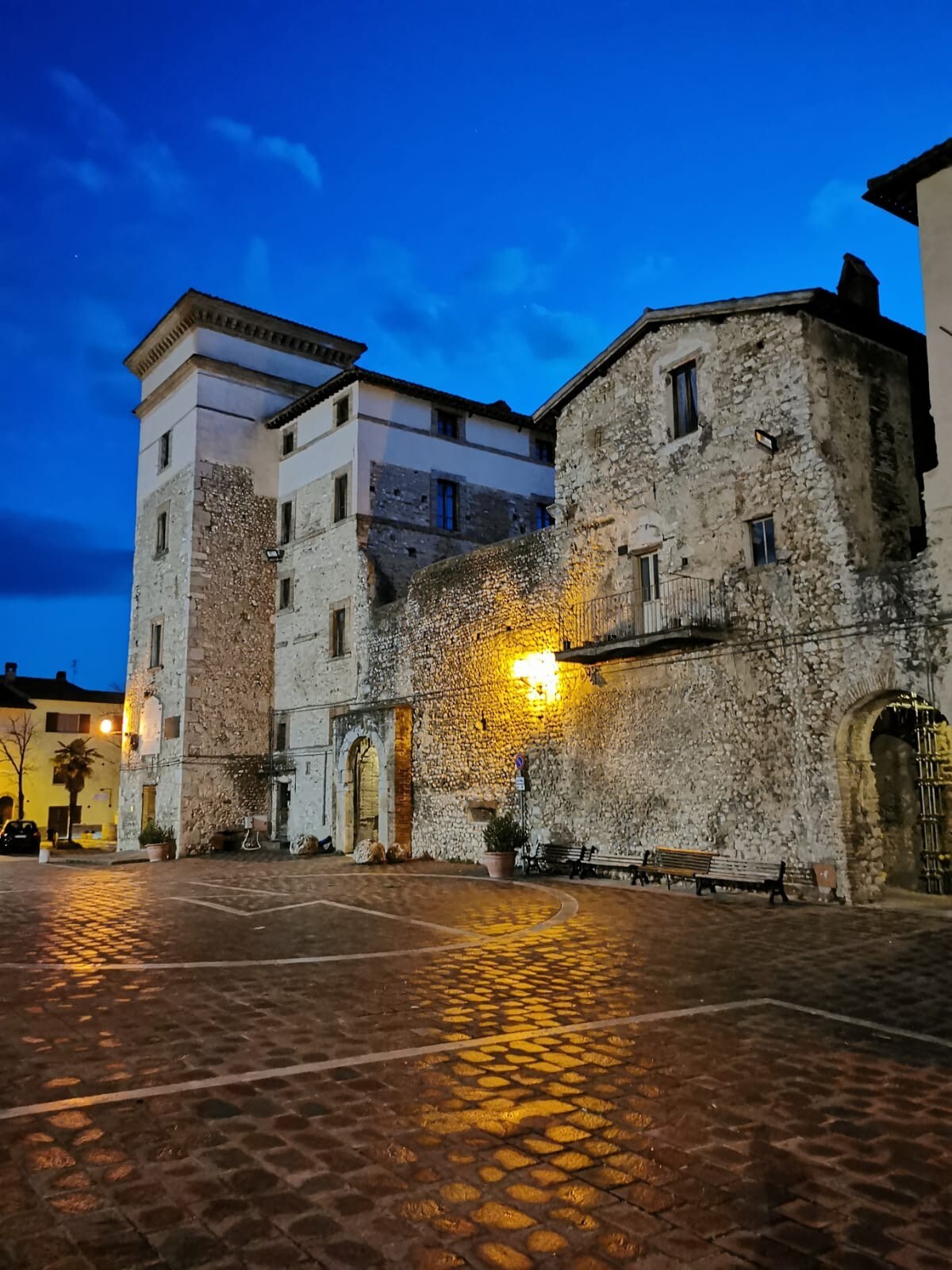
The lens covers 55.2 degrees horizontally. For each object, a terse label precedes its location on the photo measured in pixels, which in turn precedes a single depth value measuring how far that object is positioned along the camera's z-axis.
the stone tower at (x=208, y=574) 27.84
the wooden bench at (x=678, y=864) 14.94
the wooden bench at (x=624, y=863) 16.06
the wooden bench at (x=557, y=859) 17.81
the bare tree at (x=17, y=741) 45.72
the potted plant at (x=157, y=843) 25.59
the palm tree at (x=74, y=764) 41.44
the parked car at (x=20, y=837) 35.12
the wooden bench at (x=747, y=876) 13.72
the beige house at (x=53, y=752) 46.22
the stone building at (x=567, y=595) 14.77
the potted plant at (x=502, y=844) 18.55
